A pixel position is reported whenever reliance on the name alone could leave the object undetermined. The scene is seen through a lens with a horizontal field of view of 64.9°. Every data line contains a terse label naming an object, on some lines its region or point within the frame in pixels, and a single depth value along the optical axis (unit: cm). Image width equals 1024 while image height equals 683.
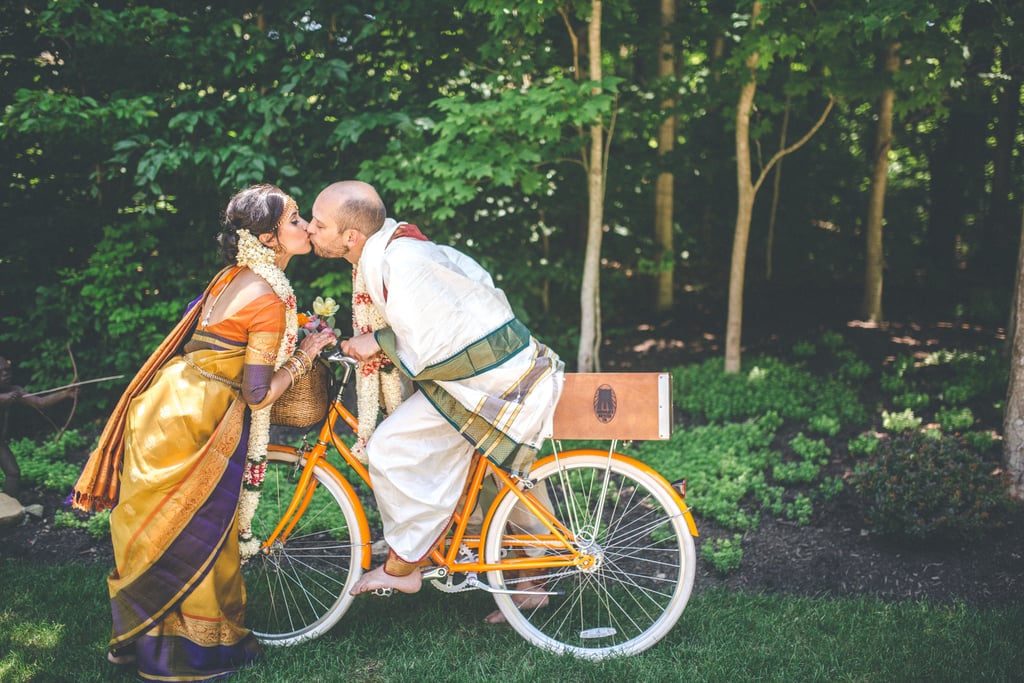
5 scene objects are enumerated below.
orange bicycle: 315
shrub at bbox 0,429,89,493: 475
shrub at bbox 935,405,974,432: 500
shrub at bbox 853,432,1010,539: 381
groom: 284
